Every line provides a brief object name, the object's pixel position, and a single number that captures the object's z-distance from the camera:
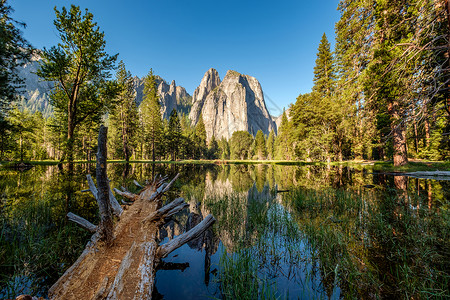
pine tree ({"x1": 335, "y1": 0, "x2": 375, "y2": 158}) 12.51
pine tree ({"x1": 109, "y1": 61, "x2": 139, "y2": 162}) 31.61
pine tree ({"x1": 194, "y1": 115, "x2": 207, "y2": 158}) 60.83
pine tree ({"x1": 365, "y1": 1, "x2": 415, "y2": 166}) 11.31
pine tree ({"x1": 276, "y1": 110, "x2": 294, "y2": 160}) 50.12
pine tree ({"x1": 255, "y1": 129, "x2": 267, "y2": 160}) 75.66
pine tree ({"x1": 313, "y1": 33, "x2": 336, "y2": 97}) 32.54
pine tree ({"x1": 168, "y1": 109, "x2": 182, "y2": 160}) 45.65
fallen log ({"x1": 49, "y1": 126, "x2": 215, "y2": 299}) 1.91
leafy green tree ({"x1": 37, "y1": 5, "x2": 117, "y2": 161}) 14.19
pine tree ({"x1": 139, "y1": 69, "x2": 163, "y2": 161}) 35.94
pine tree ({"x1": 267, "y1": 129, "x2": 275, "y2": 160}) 82.00
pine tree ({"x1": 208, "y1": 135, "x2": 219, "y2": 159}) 75.22
